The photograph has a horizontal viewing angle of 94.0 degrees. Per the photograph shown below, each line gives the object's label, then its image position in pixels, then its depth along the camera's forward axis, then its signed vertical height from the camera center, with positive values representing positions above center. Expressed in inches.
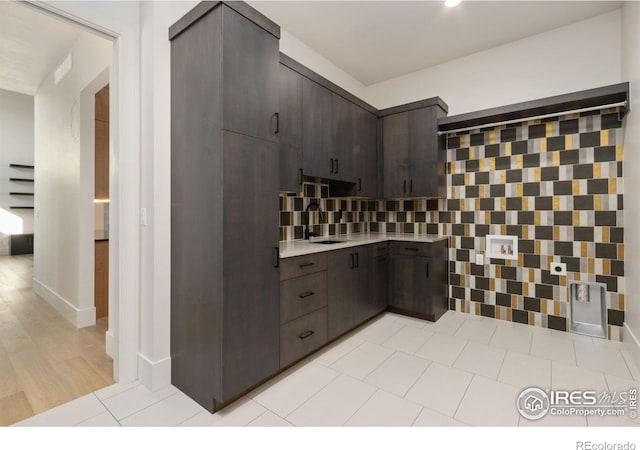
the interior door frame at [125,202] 77.4 +5.6
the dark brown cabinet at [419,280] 122.7 -24.3
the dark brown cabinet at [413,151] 127.3 +32.1
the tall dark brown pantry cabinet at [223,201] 65.4 +5.1
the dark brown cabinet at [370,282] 112.8 -24.0
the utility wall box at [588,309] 106.3 -31.6
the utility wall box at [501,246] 122.2 -10.1
